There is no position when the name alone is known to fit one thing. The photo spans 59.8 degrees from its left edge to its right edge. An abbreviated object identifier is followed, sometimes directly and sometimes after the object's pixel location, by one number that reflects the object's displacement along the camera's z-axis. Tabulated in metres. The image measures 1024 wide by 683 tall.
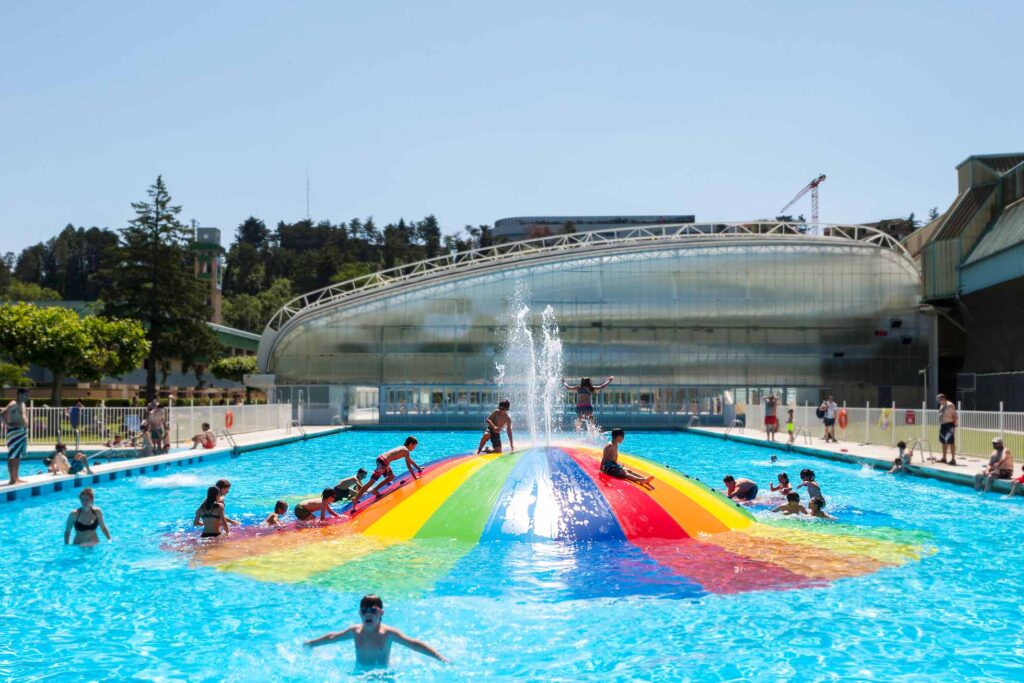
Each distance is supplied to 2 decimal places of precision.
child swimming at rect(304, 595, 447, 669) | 8.18
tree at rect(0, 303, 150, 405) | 41.62
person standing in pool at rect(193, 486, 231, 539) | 14.34
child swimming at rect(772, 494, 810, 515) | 16.44
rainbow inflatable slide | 11.48
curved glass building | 54.03
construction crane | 135.00
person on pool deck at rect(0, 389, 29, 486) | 18.34
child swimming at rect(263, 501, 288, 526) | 15.23
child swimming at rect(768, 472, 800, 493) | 17.99
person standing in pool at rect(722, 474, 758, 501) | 17.98
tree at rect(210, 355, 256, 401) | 80.25
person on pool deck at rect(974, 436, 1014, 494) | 20.12
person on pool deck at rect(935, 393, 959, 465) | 24.38
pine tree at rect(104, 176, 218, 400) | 56.66
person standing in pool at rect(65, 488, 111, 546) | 14.20
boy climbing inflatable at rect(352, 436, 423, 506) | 15.38
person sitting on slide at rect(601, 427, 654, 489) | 14.28
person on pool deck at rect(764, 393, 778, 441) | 36.00
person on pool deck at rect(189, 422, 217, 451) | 28.97
